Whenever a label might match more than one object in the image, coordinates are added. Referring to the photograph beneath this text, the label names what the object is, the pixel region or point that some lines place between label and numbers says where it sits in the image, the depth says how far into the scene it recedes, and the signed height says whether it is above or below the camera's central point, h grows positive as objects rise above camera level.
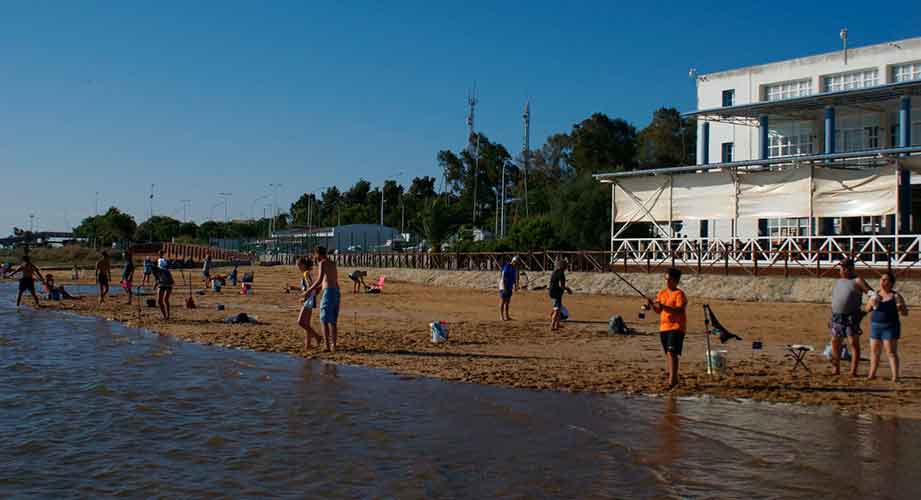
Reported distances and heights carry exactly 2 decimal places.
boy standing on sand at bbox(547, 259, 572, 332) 18.44 -0.47
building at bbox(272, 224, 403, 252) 95.12 +3.26
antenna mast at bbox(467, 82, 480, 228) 83.11 +13.99
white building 36.59 +7.30
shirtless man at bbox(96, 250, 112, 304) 27.38 -0.39
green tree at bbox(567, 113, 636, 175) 76.94 +11.36
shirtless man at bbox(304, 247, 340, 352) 13.71 -0.44
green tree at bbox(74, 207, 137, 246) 107.00 +4.35
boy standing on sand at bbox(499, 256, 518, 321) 20.88 -0.45
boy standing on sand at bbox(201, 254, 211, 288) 39.80 -0.50
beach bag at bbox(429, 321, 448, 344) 16.17 -1.29
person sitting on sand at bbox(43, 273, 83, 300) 29.37 -1.07
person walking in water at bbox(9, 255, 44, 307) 24.92 -0.44
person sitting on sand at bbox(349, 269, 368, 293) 33.55 -0.57
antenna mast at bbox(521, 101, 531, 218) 66.25 +11.08
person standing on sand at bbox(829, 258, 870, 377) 11.34 -0.48
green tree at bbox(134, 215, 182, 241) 118.44 +4.76
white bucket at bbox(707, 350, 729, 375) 12.05 -1.35
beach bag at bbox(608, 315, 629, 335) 17.58 -1.21
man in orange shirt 10.40 -0.53
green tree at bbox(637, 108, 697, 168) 73.44 +11.19
